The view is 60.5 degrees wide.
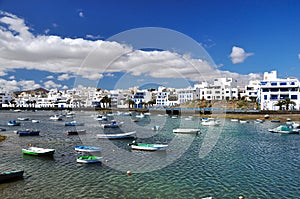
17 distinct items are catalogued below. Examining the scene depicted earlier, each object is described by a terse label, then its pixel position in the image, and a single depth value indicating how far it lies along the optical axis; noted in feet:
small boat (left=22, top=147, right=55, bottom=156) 80.17
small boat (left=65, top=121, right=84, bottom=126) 179.83
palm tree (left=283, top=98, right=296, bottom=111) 267.02
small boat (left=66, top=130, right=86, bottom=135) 133.08
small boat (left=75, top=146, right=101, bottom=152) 87.50
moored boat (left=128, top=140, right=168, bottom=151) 92.22
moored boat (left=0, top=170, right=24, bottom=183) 55.77
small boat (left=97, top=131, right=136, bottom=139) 119.24
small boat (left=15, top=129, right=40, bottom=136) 127.75
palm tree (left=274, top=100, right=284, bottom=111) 270.05
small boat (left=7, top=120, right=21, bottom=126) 182.76
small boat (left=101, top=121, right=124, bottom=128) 171.22
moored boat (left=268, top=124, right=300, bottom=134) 144.61
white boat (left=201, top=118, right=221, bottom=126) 184.61
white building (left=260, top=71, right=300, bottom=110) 282.56
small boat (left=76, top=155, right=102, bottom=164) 72.43
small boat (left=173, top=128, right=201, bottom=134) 139.96
